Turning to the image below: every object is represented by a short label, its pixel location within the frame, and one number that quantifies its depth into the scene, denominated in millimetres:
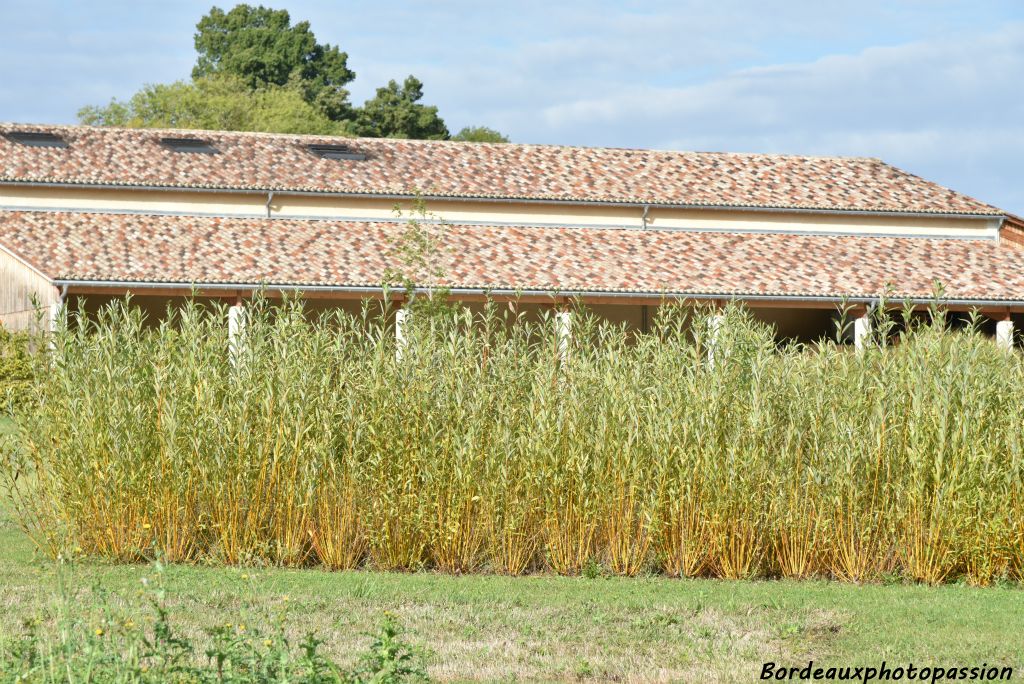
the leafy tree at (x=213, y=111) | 98687
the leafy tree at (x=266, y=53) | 117500
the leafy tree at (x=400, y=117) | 102875
